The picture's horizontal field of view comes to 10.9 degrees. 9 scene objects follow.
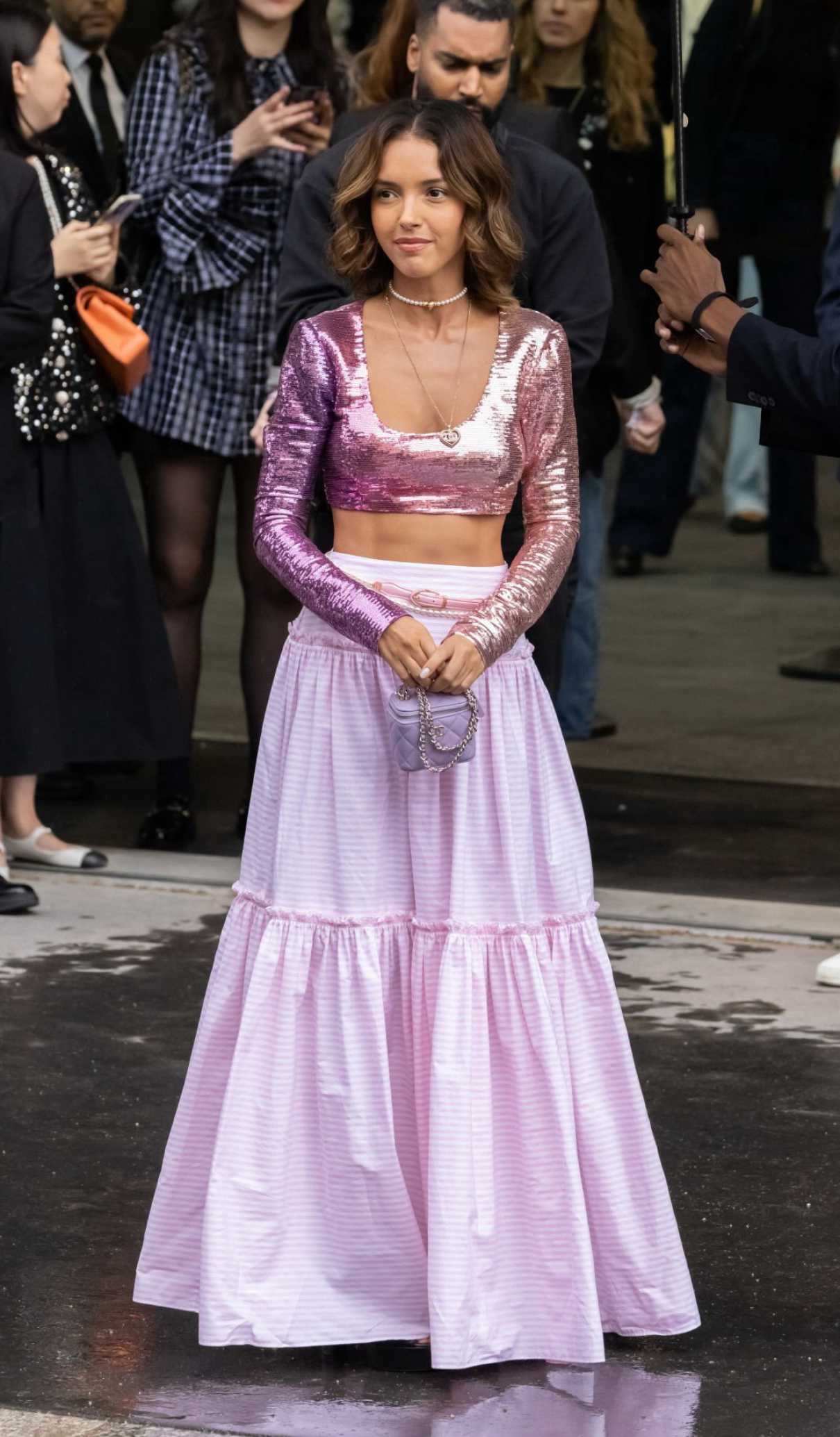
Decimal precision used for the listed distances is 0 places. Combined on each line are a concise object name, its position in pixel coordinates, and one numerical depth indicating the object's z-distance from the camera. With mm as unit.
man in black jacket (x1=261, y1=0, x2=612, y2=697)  8998
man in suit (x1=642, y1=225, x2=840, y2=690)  6312
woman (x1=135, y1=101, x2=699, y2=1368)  6401
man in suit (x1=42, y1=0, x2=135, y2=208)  12675
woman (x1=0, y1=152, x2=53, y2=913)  10364
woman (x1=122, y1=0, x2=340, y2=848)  11513
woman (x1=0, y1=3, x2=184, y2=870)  10795
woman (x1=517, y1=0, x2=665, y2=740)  13018
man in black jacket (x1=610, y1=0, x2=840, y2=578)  16828
